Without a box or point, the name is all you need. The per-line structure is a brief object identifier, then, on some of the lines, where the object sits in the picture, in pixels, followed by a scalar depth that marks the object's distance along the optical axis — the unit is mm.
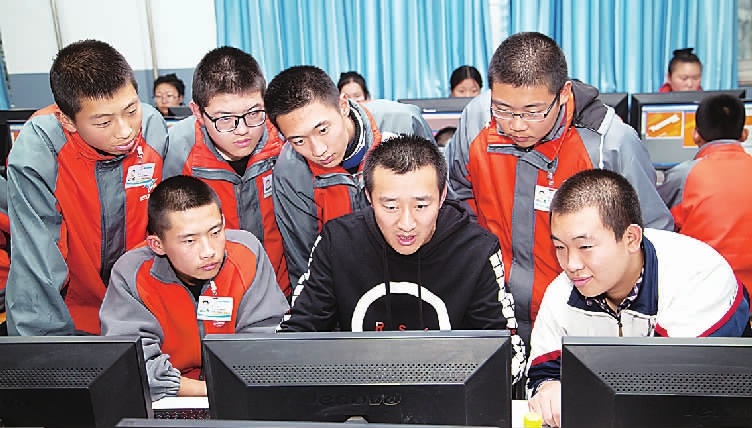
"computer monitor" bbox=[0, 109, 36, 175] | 3469
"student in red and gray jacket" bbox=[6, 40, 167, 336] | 1859
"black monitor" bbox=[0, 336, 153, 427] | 1079
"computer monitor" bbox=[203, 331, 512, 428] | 1012
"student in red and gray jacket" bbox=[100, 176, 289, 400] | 1764
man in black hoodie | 1635
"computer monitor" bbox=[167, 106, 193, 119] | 3711
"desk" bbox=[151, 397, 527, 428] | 1389
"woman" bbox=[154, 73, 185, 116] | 5000
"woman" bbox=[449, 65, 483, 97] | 4625
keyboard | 1379
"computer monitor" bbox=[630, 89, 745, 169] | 3266
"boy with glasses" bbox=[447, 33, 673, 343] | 1768
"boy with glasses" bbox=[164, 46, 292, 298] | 1932
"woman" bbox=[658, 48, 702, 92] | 4483
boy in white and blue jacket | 1492
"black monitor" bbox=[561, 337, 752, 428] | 955
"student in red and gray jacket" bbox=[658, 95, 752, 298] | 2340
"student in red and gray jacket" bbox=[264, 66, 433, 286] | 1835
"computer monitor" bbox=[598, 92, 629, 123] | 3236
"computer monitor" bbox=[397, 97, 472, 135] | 3428
